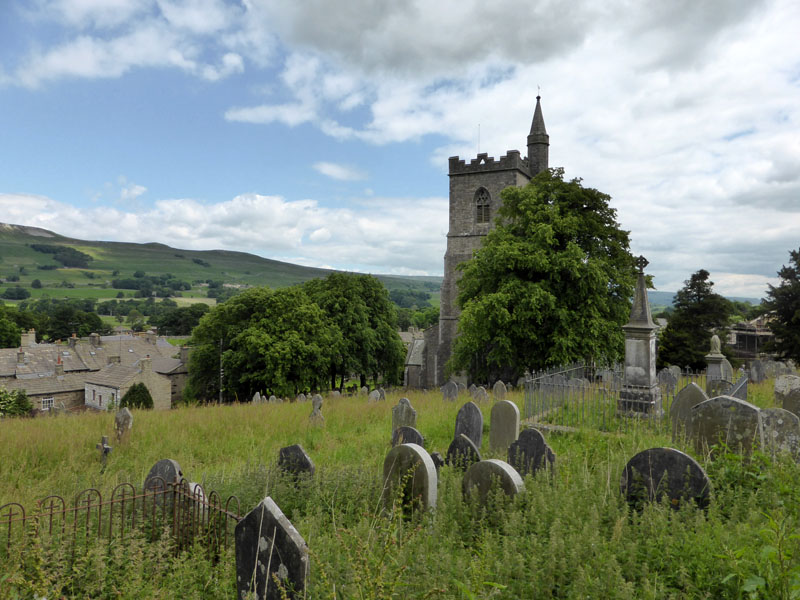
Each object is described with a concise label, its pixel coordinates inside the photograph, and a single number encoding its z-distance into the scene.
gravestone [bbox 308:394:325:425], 11.65
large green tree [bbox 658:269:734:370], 31.73
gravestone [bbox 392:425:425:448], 7.28
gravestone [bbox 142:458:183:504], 5.74
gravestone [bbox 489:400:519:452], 8.47
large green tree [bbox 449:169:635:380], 19.66
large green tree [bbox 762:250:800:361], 27.70
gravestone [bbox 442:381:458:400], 15.30
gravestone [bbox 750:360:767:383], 18.12
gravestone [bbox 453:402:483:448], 8.85
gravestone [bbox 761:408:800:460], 5.79
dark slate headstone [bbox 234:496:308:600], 3.37
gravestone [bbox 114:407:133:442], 9.65
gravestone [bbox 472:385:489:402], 14.28
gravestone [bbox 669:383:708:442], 8.62
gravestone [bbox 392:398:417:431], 9.88
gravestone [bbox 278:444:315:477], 6.30
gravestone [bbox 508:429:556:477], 6.12
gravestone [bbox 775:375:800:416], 10.93
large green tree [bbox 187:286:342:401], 28.58
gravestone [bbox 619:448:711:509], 4.57
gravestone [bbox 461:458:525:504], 5.02
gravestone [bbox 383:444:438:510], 5.23
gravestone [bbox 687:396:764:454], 5.95
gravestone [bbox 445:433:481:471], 6.53
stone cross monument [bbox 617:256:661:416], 10.05
